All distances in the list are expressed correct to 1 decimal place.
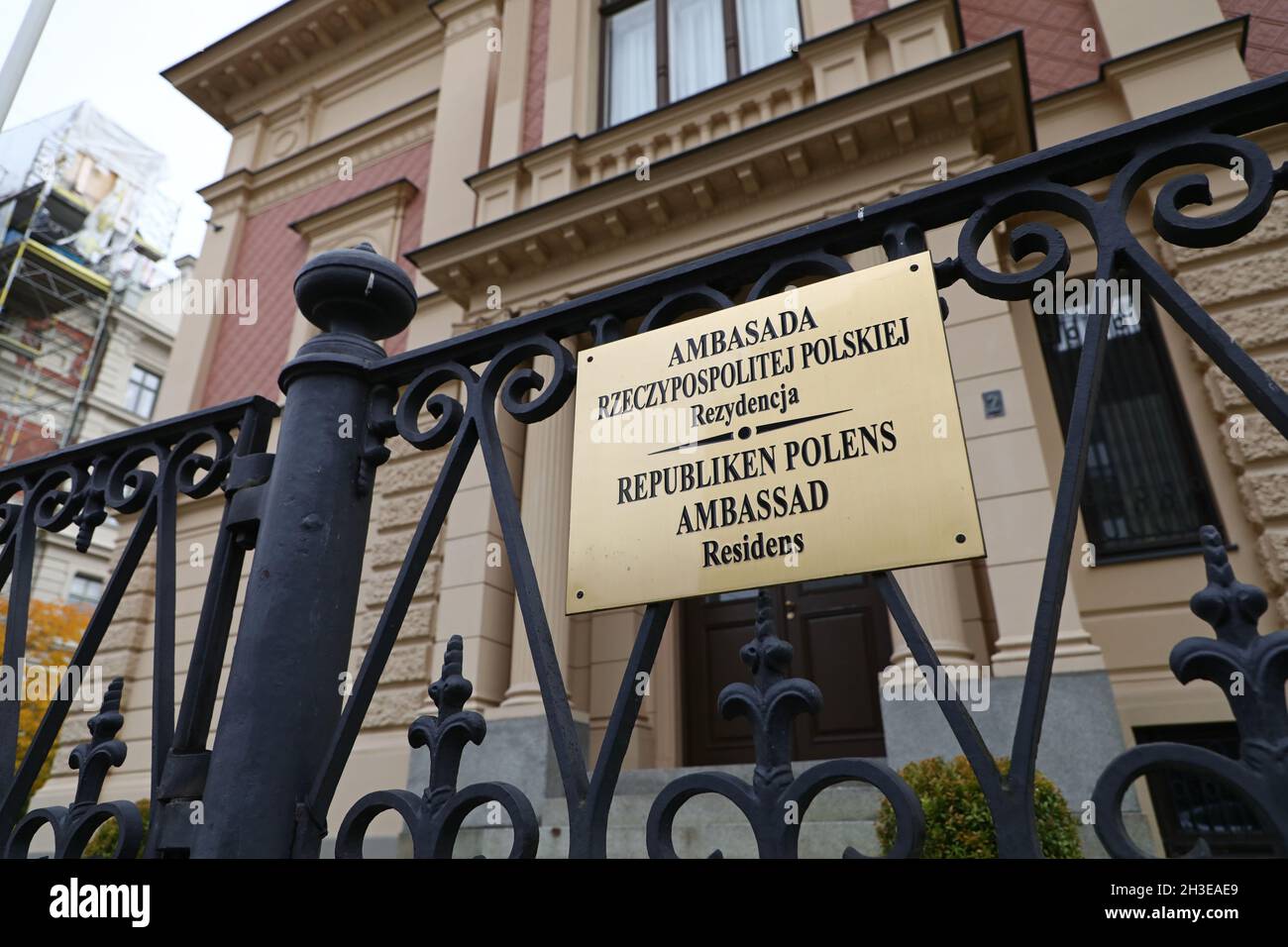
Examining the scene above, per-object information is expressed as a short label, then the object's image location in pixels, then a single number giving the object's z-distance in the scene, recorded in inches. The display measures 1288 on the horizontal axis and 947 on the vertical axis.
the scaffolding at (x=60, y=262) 888.3
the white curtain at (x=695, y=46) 344.2
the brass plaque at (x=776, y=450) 44.3
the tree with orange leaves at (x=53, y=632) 654.5
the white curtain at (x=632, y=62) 358.3
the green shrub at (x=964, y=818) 138.3
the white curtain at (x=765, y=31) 326.6
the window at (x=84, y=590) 826.2
